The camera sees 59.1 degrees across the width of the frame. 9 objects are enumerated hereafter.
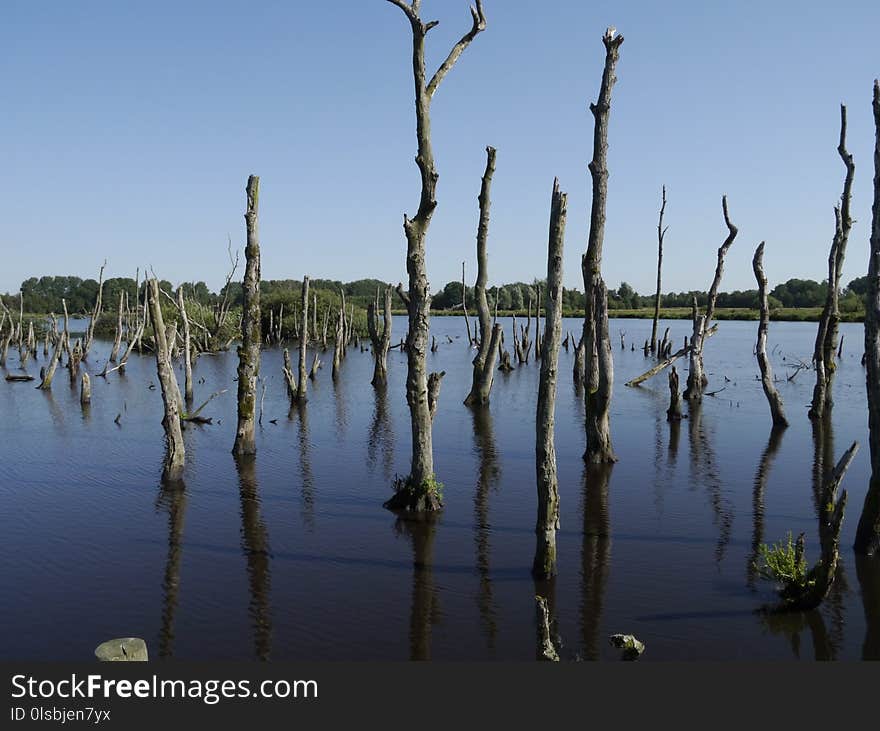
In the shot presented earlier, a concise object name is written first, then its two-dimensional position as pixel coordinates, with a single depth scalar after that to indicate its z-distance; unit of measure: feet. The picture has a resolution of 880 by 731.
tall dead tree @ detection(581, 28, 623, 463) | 45.70
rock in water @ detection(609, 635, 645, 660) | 21.12
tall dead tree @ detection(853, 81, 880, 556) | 28.58
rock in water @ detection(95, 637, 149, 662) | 18.69
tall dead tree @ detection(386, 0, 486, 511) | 36.40
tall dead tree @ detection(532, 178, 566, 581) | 28.19
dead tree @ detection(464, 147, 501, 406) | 67.56
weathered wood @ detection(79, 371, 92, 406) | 76.61
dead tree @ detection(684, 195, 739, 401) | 67.31
